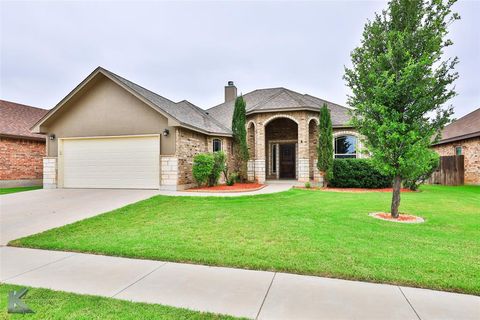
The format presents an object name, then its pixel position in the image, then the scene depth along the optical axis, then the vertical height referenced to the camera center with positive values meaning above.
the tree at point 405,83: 6.27 +2.07
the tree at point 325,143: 13.16 +1.09
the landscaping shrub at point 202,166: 12.26 -0.11
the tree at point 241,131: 14.18 +1.94
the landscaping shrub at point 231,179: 13.68 -0.87
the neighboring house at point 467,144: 14.60 +1.26
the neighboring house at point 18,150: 14.12 +0.93
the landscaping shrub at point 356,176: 13.27 -0.72
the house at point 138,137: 11.86 +1.48
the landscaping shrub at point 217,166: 12.93 -0.12
